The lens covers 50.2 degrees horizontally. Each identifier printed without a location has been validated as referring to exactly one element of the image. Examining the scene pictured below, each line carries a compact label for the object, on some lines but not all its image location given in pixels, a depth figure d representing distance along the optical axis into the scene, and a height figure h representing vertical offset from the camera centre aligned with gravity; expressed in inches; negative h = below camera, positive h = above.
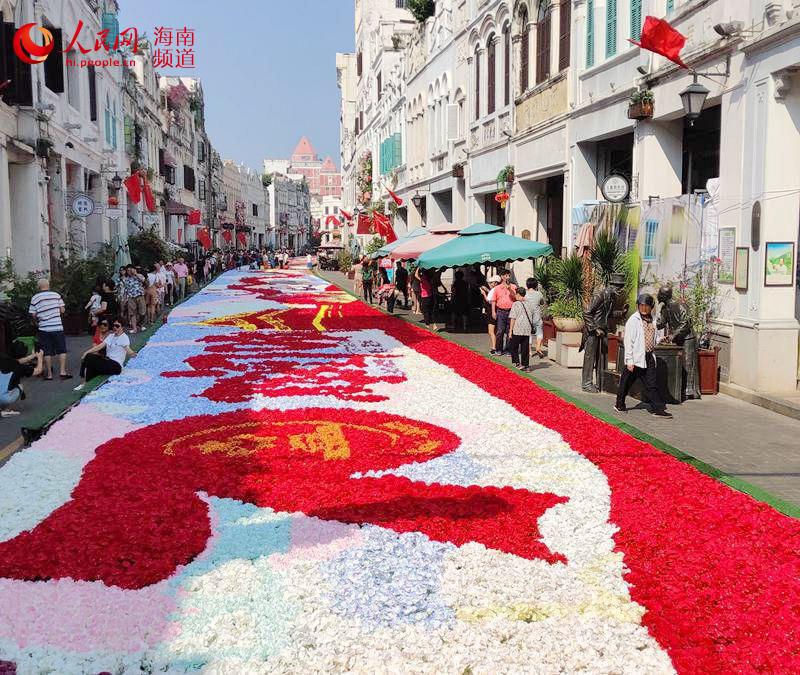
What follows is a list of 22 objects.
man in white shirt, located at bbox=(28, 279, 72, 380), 542.3 -37.1
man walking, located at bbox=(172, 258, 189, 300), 1369.3 -12.2
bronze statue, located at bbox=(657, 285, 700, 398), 488.4 -39.2
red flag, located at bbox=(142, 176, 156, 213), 1350.9 +105.9
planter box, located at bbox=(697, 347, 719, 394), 497.7 -64.3
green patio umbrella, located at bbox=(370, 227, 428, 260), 1100.7 +28.3
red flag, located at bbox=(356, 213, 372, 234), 1588.3 +72.2
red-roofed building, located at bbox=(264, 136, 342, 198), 7732.8 +907.1
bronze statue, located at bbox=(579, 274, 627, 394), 512.1 -39.3
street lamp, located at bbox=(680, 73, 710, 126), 513.3 +99.8
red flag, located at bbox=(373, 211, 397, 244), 1496.7 +66.1
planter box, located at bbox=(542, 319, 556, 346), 705.6 -54.9
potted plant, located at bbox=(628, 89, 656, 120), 617.6 +115.7
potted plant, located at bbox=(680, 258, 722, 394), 524.1 -22.6
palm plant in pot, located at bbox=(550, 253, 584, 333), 631.2 -25.8
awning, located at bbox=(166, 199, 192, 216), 2072.5 +139.0
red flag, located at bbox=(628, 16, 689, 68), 531.8 +139.9
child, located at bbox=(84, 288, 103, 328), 693.8 -32.0
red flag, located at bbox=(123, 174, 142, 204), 1280.8 +117.9
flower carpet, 189.5 -81.7
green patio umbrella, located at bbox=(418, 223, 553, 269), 761.0 +12.9
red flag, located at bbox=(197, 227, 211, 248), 2415.1 +80.0
